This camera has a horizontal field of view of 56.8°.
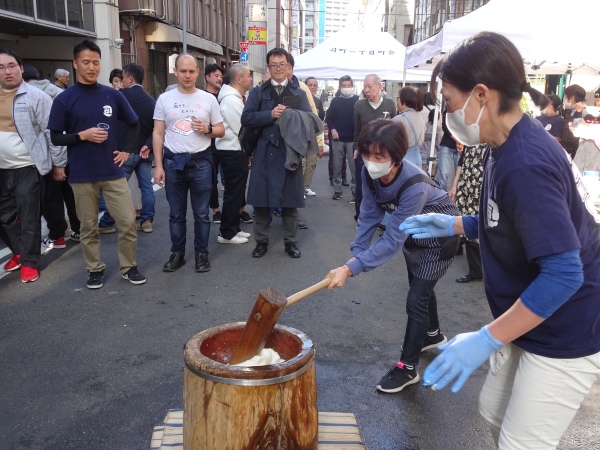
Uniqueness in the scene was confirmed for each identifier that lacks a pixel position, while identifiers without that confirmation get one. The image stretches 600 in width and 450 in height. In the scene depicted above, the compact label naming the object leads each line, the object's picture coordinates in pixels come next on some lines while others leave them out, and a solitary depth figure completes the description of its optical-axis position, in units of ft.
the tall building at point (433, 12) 94.79
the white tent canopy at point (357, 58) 42.57
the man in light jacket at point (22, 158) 16.11
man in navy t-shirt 15.21
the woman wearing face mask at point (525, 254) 4.89
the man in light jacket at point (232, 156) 20.72
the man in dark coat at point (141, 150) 21.98
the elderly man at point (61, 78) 26.55
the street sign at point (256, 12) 102.01
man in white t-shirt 17.24
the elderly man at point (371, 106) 26.17
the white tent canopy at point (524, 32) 22.06
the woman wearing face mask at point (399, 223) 9.59
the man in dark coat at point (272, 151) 18.42
